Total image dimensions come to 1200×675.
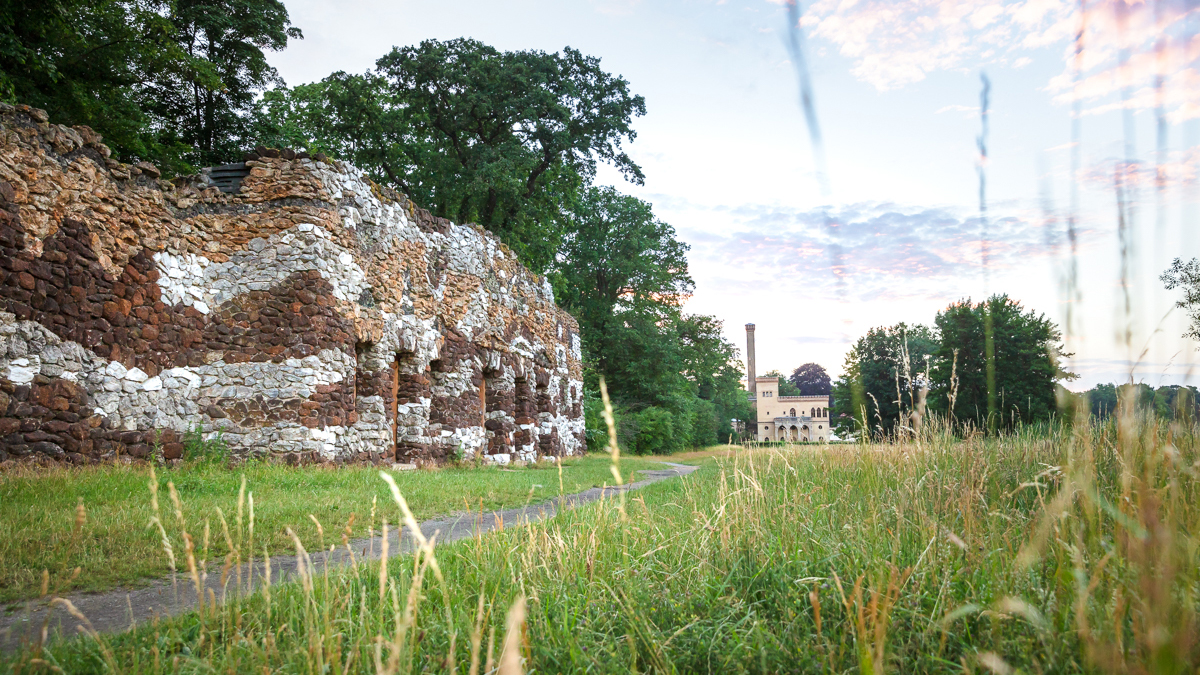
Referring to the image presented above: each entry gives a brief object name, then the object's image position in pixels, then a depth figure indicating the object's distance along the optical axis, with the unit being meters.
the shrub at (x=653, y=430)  30.67
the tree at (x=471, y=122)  23.11
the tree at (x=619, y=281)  33.12
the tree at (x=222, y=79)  19.38
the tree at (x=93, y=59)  13.12
